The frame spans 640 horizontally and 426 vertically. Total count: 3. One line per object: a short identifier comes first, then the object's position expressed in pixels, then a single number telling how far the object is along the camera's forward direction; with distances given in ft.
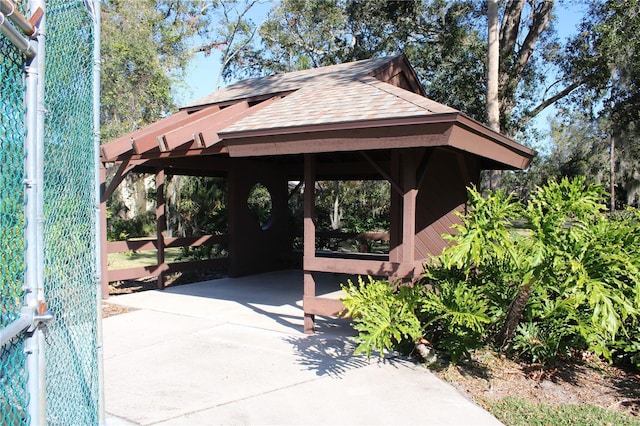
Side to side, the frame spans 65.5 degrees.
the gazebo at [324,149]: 17.87
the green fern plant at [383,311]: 14.90
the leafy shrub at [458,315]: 14.82
